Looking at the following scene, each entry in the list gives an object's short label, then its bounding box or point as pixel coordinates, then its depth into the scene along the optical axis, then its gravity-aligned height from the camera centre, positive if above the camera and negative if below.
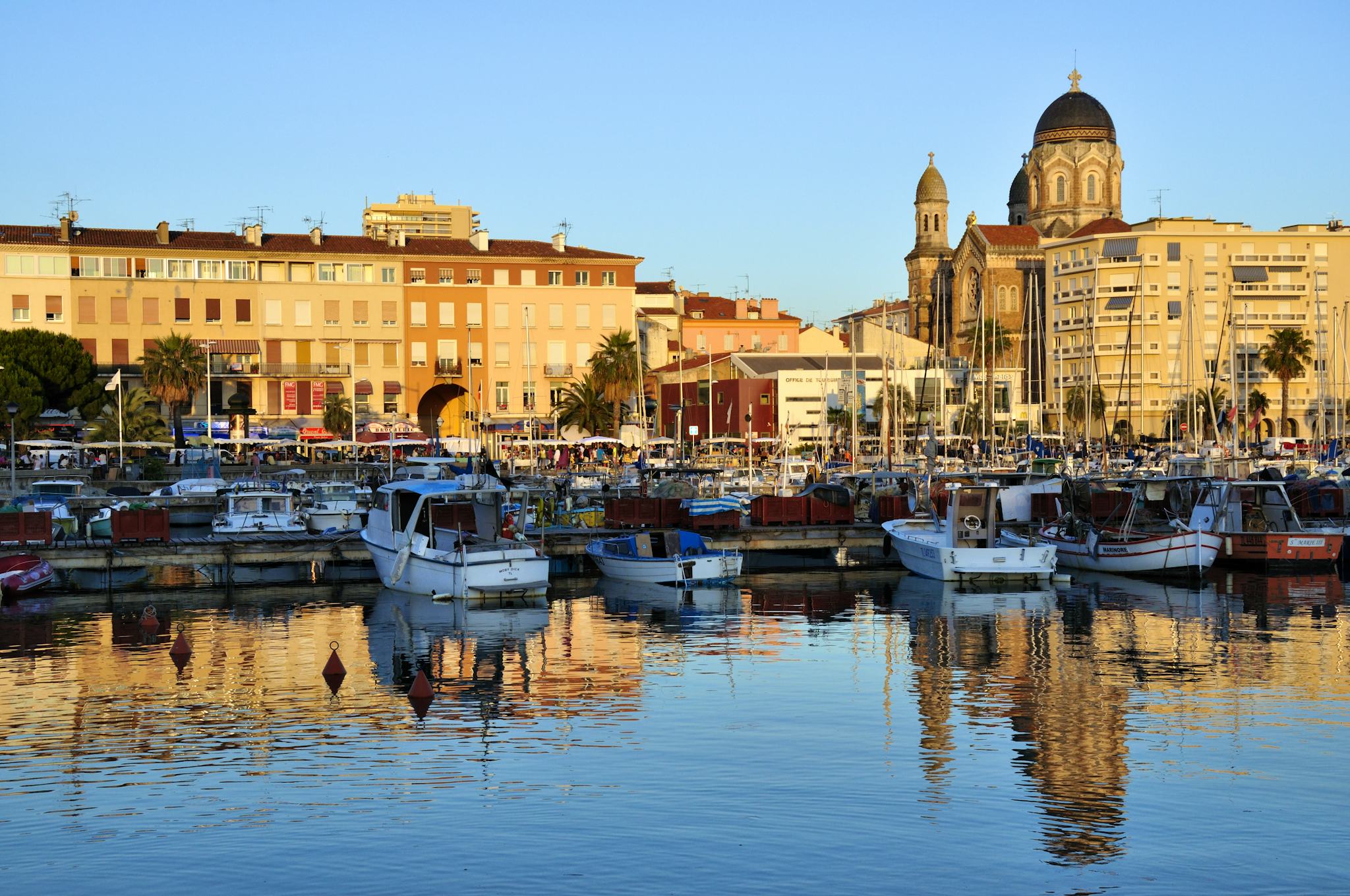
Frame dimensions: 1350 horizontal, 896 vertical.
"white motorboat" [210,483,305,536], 46.09 -1.35
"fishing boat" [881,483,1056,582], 41.06 -2.41
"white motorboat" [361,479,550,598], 36.91 -1.94
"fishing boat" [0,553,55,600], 38.06 -2.49
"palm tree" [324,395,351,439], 93.88 +2.93
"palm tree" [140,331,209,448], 88.19 +5.64
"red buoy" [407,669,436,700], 25.00 -3.56
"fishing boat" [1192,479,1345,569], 43.84 -2.23
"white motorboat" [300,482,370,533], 49.25 -1.31
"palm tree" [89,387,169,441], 79.54 +2.48
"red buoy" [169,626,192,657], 29.56 -3.37
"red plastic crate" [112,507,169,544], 40.94 -1.45
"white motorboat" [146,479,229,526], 57.75 -1.27
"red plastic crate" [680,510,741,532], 46.78 -1.76
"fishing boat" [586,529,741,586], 40.94 -2.56
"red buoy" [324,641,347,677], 27.19 -3.46
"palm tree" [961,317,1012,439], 132.38 +10.03
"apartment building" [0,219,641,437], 94.31 +9.90
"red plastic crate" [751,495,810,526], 47.28 -1.51
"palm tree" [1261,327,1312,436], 106.62 +6.63
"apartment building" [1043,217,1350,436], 121.75 +12.88
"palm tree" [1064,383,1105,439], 112.50 +3.77
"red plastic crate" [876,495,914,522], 49.41 -1.57
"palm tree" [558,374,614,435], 95.44 +3.42
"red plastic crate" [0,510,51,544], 40.44 -1.42
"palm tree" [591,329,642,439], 93.88 +5.63
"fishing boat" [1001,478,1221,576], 42.31 -2.25
